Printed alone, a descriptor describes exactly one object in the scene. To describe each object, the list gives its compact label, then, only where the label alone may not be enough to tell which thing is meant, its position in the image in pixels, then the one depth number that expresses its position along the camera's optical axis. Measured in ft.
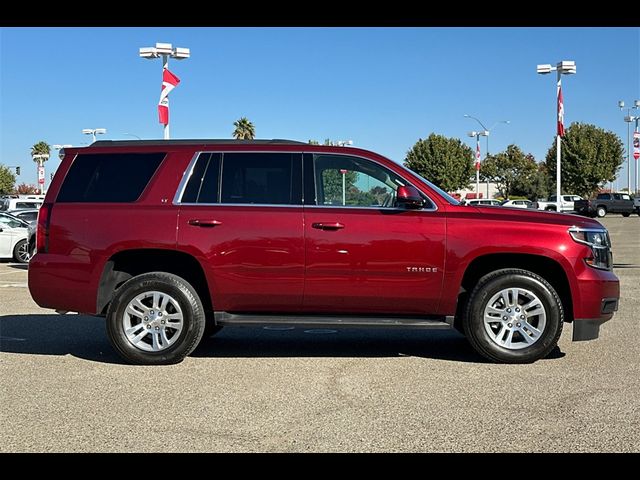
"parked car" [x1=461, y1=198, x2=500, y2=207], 142.79
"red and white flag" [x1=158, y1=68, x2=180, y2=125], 52.80
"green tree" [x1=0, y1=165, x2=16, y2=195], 333.42
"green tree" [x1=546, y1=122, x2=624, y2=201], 232.12
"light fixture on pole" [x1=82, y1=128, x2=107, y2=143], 152.15
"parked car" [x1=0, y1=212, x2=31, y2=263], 54.85
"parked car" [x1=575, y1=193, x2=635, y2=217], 165.89
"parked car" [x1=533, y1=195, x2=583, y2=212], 172.96
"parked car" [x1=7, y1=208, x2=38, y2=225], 67.45
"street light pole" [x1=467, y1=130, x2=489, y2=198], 172.67
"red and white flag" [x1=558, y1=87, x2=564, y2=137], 72.43
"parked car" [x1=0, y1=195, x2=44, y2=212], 88.64
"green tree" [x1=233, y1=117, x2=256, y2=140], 224.94
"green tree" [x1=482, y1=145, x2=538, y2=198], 309.22
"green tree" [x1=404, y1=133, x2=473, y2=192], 254.98
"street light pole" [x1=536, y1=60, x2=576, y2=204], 72.69
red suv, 19.79
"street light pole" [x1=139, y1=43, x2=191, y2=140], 53.67
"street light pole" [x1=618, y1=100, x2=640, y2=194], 230.07
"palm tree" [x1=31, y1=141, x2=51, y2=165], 345.92
